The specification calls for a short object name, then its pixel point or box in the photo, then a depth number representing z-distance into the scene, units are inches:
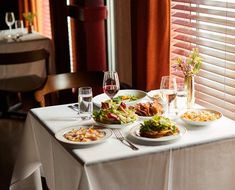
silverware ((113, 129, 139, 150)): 78.1
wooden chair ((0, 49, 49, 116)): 150.9
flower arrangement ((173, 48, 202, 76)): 92.4
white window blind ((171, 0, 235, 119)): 109.5
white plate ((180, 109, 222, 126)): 85.4
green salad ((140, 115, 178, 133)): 80.9
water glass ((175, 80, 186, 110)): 92.1
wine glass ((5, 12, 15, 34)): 190.9
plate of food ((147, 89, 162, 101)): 97.5
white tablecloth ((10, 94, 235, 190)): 75.0
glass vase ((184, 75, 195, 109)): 94.0
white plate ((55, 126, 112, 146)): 77.7
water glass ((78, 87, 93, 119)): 91.4
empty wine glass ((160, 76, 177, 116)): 89.2
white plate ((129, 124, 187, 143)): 78.4
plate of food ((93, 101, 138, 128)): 85.9
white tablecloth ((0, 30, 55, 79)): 173.3
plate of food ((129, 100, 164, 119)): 91.2
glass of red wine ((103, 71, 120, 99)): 95.1
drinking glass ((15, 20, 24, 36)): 192.2
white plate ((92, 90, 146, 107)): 99.8
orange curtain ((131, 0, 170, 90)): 122.3
